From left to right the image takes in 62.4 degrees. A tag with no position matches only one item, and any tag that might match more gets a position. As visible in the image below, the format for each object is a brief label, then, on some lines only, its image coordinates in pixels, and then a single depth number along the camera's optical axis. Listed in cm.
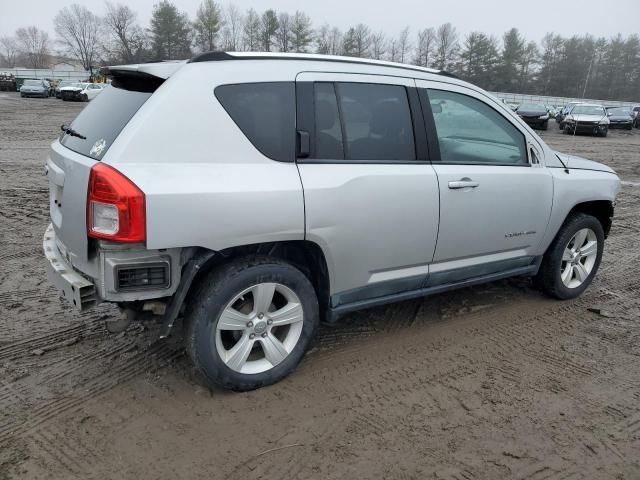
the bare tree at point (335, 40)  8425
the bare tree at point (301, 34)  8156
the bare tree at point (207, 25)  8450
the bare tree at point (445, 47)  8242
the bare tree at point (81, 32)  9756
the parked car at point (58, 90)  3961
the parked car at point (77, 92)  3728
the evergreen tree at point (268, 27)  8412
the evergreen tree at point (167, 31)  7969
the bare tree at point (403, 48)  9569
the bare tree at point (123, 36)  8188
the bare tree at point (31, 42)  12112
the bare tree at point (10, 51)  12269
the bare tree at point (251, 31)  8644
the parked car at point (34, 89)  3944
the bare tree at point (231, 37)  8838
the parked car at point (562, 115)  2878
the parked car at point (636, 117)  3550
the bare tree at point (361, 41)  8506
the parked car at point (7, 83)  4928
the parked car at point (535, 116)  2894
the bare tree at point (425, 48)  8896
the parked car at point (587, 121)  2609
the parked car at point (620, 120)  3169
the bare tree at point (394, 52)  9412
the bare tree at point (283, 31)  8319
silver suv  270
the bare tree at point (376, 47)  8758
